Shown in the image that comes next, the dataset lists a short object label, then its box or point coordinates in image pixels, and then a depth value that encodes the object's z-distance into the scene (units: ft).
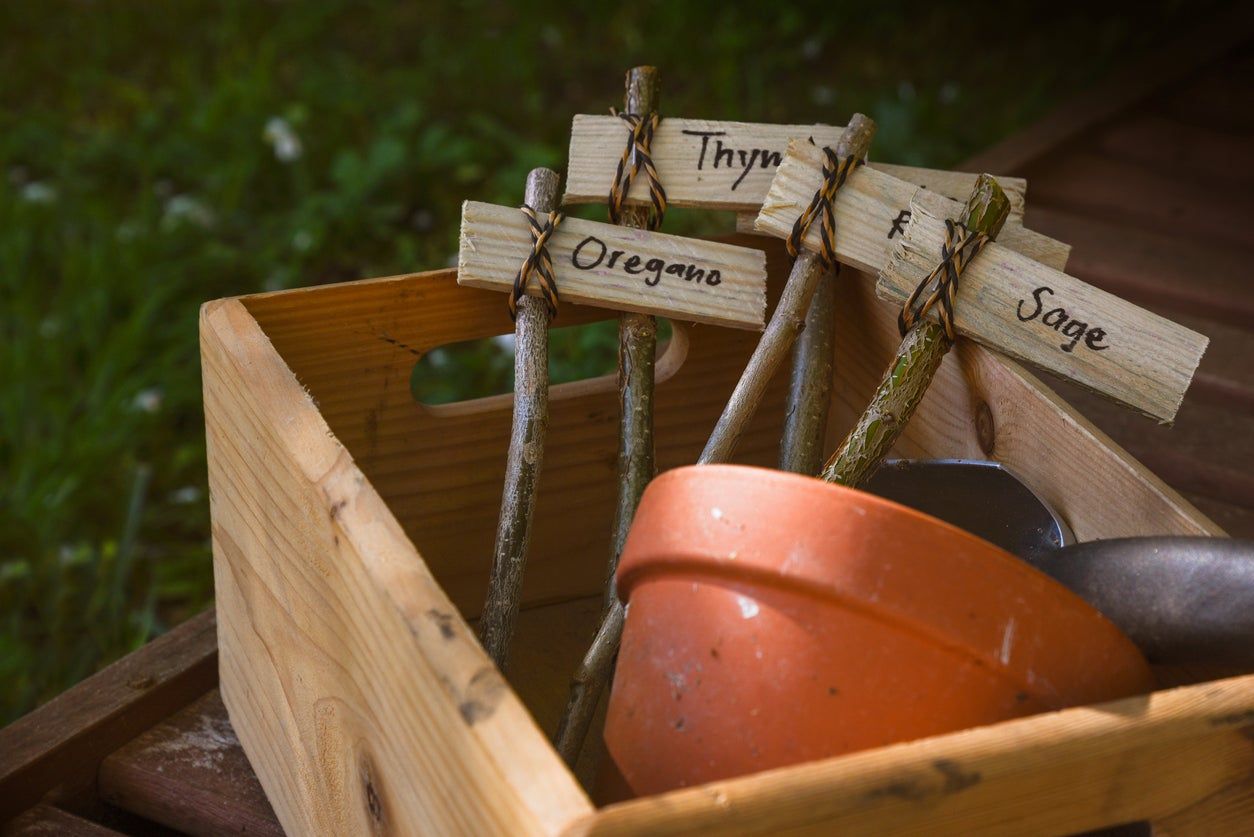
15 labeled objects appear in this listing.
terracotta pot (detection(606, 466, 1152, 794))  3.14
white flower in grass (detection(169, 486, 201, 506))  5.15
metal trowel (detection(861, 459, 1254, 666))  3.22
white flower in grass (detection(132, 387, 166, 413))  5.37
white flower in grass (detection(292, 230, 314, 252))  6.32
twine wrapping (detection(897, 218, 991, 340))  3.57
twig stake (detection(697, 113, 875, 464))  3.63
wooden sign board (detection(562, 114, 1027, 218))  3.76
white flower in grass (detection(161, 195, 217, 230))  6.41
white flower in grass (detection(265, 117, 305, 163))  6.67
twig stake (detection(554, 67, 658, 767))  3.72
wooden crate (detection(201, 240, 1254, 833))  3.07
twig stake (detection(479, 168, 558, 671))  3.63
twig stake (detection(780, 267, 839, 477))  3.75
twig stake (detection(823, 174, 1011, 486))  3.56
